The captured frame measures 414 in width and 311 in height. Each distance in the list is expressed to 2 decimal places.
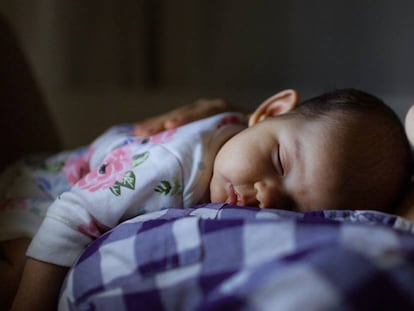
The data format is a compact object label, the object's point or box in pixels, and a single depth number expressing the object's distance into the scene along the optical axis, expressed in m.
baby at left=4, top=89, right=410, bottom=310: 0.88
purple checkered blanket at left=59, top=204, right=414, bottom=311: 0.54
